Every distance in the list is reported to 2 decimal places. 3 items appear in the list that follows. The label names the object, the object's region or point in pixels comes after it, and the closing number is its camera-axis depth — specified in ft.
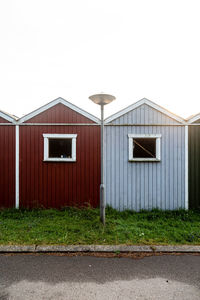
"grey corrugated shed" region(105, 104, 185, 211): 24.49
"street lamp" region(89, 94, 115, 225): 17.83
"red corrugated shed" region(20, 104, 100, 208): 24.71
